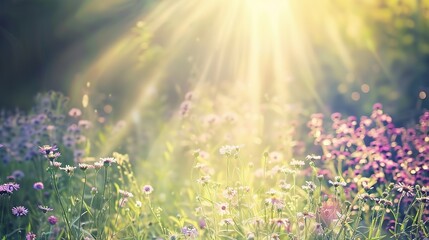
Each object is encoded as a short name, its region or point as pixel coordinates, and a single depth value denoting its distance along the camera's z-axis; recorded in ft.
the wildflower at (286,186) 8.72
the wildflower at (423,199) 8.77
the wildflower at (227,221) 8.71
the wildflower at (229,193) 9.29
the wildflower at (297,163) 9.08
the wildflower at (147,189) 9.60
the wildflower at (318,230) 9.01
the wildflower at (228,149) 9.05
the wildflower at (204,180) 8.92
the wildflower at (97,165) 8.81
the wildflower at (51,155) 8.38
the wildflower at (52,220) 9.50
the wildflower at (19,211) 9.21
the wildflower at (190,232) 8.63
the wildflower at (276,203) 8.24
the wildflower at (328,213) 9.66
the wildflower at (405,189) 8.98
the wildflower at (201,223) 10.84
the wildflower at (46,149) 8.59
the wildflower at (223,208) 9.00
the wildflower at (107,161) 8.62
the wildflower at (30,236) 8.95
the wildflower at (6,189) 8.63
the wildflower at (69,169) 8.59
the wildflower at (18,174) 13.10
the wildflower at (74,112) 13.73
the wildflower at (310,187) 8.53
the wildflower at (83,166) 8.36
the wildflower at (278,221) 8.29
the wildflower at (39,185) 10.37
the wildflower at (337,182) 8.48
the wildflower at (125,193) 9.08
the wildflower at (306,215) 8.41
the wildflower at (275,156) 11.86
